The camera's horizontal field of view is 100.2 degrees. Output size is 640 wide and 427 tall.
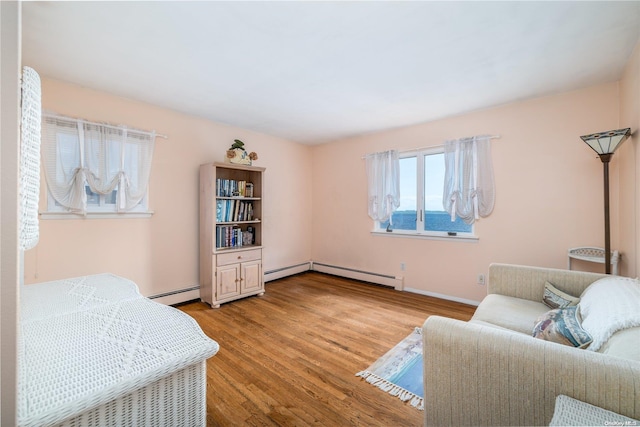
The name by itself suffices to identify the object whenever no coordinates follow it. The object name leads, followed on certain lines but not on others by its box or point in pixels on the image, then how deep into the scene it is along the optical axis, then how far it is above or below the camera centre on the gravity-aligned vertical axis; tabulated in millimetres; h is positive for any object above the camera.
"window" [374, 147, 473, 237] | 3613 +186
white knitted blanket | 675 -437
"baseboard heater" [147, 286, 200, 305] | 3195 -997
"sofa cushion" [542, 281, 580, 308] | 1836 -609
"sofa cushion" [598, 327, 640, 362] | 976 -516
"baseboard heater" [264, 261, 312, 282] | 4383 -991
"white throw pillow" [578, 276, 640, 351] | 1140 -467
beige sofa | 885 -612
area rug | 1745 -1161
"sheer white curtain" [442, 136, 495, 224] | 3211 +420
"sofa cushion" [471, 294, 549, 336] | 1729 -706
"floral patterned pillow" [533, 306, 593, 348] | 1249 -591
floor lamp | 2137 +533
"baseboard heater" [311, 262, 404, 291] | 3987 -1010
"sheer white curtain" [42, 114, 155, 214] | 2490 +567
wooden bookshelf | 3309 -243
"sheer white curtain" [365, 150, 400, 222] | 3973 +458
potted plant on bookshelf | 3501 +804
